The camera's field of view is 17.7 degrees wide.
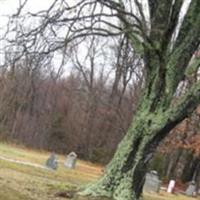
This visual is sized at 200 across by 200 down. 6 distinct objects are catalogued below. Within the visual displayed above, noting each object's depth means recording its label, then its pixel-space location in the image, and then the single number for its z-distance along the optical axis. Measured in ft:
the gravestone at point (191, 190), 134.43
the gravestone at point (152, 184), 106.68
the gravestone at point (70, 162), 113.35
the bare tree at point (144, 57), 49.62
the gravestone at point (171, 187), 122.89
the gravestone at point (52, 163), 95.05
